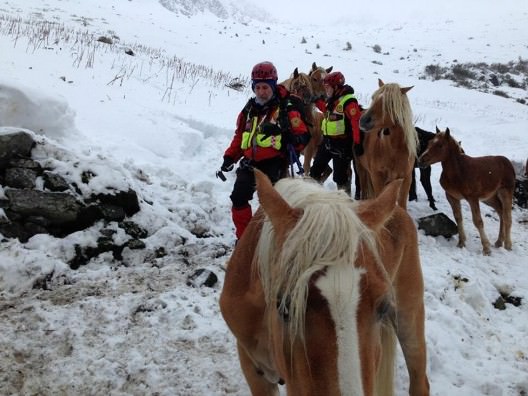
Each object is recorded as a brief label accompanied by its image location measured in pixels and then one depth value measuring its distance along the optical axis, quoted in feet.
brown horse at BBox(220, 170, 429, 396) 5.34
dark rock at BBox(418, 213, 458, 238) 23.43
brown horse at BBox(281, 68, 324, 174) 29.17
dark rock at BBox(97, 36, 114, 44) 49.03
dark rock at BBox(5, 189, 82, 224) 15.30
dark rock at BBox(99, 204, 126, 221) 16.65
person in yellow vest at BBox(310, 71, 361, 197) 22.36
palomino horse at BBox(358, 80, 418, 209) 20.85
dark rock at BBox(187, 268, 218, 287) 14.85
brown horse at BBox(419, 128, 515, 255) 23.43
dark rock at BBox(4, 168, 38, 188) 15.66
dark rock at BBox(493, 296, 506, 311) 16.74
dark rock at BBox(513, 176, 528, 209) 29.86
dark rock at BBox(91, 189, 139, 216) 16.89
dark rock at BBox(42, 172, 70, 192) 16.02
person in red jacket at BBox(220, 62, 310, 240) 15.49
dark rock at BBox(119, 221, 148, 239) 16.80
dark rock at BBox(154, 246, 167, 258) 16.48
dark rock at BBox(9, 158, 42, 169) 15.98
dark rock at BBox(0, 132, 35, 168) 15.85
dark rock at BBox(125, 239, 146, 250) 16.25
